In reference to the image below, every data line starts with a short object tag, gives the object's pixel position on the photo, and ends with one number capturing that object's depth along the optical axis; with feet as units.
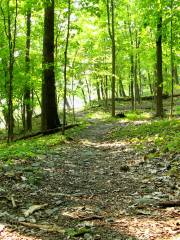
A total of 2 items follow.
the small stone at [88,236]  15.78
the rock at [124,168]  30.63
